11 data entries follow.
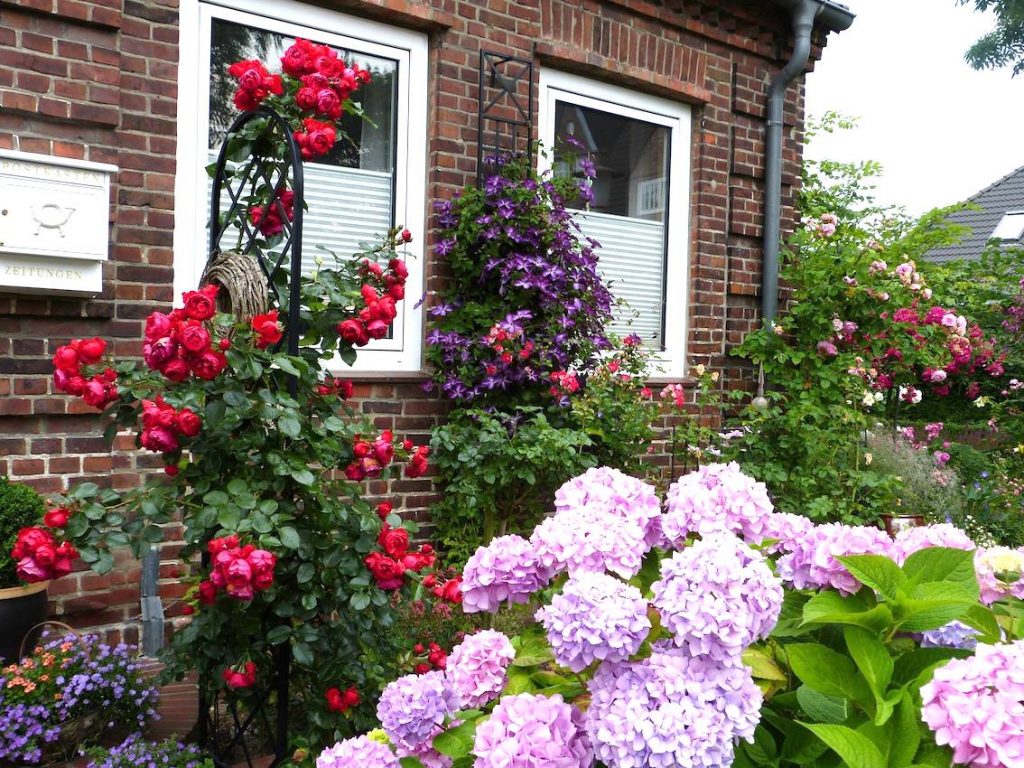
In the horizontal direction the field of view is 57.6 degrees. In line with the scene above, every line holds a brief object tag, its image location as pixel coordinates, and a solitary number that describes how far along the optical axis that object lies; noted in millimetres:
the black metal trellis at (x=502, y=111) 4754
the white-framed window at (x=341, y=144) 3961
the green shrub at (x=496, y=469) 4324
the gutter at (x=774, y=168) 6051
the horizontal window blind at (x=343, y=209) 4398
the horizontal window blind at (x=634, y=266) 5582
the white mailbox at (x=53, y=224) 3232
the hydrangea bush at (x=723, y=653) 1117
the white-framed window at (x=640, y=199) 5457
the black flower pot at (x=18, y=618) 2883
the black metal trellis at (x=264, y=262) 2434
